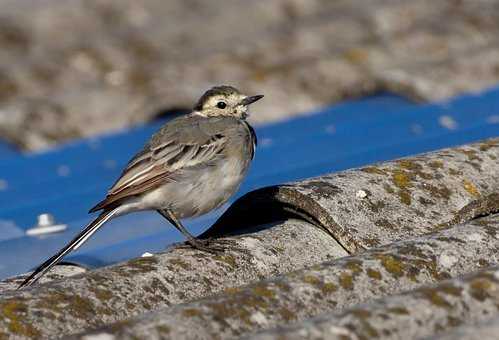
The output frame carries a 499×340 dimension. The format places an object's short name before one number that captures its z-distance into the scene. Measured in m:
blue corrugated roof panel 14.23
